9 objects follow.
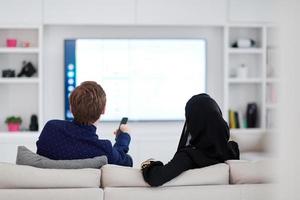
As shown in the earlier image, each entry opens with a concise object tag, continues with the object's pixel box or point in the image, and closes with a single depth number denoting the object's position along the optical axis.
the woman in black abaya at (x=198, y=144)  2.21
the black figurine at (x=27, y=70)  5.51
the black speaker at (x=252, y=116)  5.81
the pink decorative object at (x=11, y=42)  5.48
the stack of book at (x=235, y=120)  5.77
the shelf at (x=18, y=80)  5.37
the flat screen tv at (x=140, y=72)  5.63
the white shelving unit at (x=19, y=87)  5.62
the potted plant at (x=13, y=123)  5.49
